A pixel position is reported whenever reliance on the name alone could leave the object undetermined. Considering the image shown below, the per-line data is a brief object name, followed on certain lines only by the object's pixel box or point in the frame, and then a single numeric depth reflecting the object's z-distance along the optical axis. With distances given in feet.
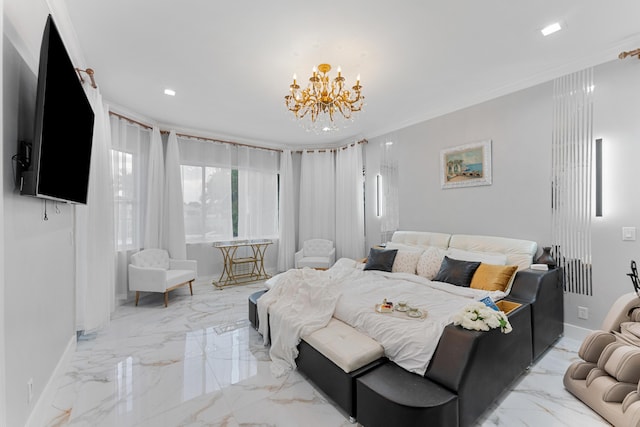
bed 5.34
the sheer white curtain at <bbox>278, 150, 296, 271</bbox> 19.34
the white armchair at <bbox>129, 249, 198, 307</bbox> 12.49
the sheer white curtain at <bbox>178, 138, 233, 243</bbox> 16.70
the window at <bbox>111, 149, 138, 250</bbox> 12.98
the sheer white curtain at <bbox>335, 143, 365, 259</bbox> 17.48
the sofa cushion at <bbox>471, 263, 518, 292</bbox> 8.89
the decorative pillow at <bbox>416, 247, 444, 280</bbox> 11.05
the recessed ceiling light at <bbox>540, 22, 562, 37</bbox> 7.46
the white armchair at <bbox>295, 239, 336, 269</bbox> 17.48
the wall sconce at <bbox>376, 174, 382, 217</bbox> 16.57
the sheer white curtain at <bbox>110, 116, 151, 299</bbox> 12.99
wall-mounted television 4.63
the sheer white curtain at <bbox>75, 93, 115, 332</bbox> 9.41
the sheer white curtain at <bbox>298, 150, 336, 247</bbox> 19.40
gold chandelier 8.88
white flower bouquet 5.58
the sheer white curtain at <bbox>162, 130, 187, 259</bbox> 15.24
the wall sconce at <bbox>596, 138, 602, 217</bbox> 8.80
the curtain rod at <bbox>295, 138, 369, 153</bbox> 17.43
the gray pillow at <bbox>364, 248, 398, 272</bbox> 12.07
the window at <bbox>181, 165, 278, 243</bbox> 16.88
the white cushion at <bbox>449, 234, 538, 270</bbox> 9.79
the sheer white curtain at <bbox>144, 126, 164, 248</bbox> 14.37
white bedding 6.13
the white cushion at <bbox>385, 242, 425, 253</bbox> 12.44
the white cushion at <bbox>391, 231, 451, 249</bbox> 12.46
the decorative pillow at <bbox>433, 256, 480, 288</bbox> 9.59
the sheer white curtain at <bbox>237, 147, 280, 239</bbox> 18.52
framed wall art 11.62
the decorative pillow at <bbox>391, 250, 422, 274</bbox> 11.63
